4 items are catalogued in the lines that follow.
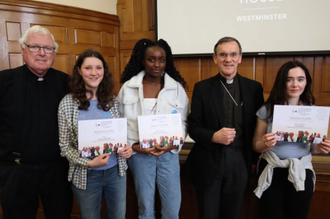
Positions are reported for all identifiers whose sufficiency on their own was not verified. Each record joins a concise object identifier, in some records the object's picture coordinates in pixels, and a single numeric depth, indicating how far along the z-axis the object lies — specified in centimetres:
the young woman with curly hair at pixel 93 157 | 140
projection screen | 327
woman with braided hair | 153
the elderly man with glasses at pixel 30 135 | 144
